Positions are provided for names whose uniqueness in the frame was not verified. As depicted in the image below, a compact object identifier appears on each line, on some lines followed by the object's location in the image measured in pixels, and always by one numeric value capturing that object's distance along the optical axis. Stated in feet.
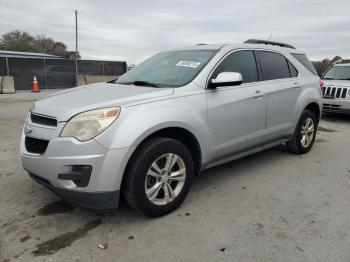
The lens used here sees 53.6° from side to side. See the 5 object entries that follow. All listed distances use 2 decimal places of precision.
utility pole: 133.56
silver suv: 9.65
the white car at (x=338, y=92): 29.43
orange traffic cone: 55.31
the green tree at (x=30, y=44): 188.64
